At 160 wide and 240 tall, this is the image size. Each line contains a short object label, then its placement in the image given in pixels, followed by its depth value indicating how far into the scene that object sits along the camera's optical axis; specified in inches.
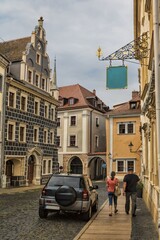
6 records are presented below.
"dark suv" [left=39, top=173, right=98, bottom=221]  462.3
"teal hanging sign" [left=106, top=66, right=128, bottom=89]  370.6
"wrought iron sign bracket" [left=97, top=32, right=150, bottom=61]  403.9
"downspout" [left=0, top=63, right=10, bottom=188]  1132.9
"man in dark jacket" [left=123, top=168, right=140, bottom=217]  522.6
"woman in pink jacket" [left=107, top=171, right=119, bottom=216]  532.7
